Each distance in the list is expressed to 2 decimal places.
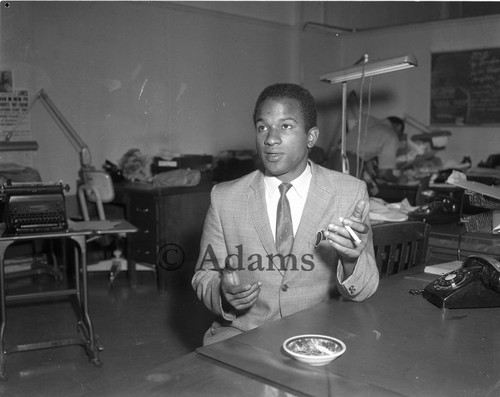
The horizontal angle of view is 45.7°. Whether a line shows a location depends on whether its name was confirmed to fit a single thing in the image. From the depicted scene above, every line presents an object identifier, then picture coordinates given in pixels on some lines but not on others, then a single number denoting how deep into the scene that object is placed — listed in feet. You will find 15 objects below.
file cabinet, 15.66
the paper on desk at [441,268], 6.88
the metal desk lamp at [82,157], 15.55
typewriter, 10.85
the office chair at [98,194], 16.05
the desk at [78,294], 10.53
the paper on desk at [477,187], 7.84
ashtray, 4.04
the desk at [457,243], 8.87
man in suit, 6.23
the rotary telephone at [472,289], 5.52
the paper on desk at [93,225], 11.42
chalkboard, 19.49
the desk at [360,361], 3.84
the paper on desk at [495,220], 8.48
